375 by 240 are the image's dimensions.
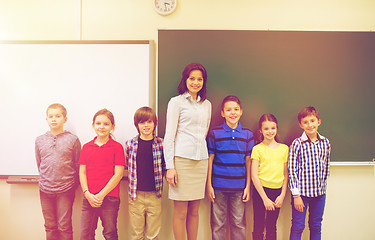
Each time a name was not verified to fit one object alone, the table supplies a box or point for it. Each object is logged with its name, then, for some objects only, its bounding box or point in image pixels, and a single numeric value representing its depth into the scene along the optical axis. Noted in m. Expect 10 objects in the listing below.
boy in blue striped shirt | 1.81
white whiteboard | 2.07
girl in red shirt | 1.77
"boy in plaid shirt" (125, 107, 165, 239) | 1.76
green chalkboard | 2.05
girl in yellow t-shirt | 1.84
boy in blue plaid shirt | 1.84
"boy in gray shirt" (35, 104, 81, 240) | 1.84
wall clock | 2.11
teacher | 1.69
